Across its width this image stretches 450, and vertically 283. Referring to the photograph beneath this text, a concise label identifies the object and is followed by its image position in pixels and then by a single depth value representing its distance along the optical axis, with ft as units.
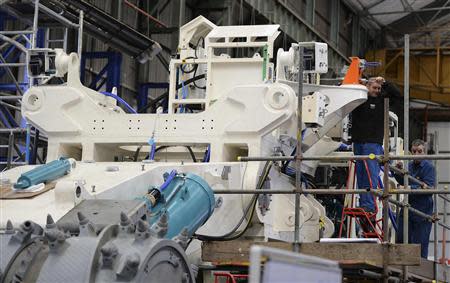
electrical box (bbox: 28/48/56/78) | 33.47
